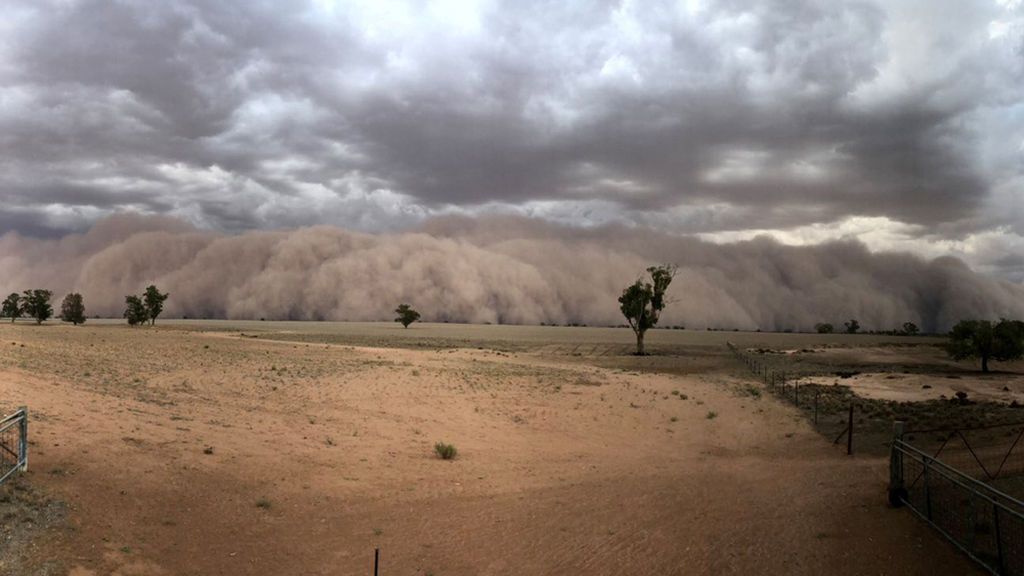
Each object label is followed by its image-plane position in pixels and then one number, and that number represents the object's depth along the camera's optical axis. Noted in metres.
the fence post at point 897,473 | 16.23
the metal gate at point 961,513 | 11.73
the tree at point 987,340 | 71.81
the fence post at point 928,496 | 14.42
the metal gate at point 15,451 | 14.18
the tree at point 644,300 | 99.50
